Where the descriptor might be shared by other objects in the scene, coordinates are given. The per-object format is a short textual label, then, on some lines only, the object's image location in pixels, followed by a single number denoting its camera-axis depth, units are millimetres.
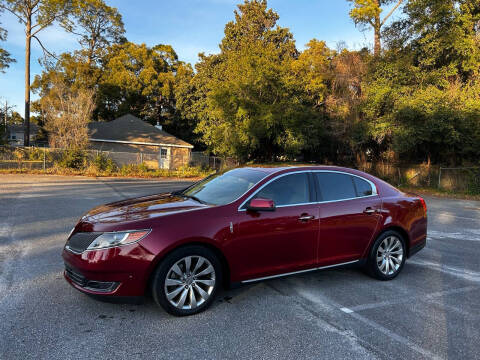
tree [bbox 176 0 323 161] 21922
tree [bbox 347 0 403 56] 25172
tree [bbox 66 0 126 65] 38656
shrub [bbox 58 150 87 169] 21156
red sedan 3371
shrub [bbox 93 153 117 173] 21641
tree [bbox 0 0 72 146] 29516
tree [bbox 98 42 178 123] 38781
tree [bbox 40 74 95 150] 21797
